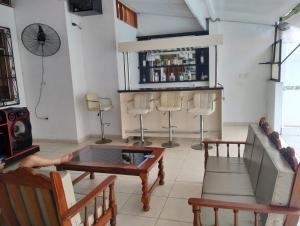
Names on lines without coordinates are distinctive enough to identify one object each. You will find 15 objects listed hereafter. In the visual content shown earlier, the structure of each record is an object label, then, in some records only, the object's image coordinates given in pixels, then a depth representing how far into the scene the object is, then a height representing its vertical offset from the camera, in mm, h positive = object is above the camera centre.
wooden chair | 1561 -796
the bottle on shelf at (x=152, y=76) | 7105 -82
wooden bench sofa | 1579 -862
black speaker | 4234 -947
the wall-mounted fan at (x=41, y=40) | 5059 +758
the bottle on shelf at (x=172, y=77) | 7012 -117
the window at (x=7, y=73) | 4980 +123
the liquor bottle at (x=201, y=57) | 6723 +381
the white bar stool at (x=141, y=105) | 4951 -620
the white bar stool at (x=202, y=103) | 4648 -583
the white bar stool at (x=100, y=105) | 5245 -615
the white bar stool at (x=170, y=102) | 4871 -563
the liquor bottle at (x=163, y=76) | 7059 -80
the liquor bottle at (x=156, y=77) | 7102 -101
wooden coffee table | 2699 -1002
